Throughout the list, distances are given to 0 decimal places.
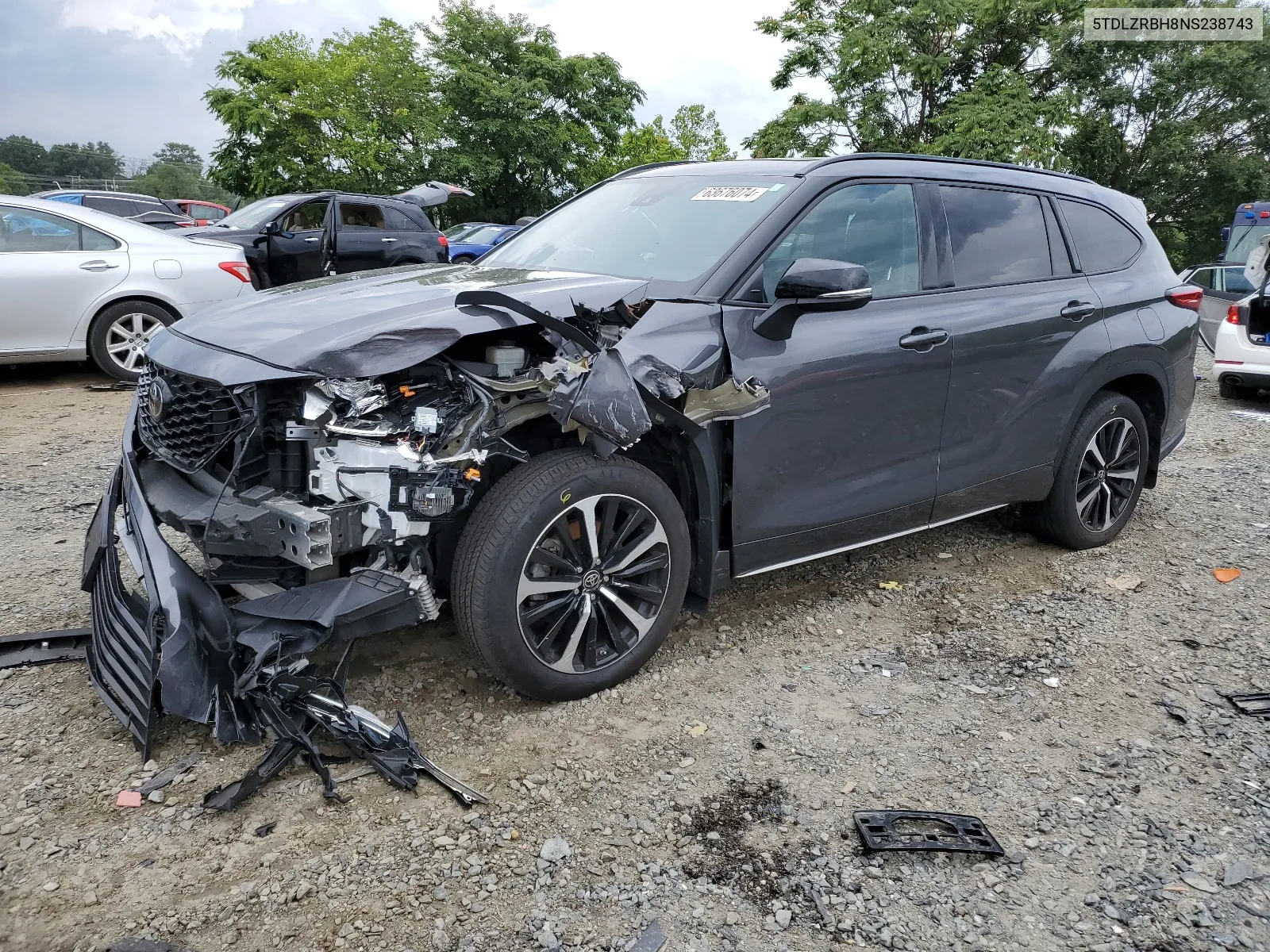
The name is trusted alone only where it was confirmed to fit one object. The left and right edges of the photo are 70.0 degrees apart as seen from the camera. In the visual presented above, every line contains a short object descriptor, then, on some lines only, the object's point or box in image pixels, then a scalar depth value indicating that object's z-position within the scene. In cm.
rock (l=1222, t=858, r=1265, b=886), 238
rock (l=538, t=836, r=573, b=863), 241
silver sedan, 741
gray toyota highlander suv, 261
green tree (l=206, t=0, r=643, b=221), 2959
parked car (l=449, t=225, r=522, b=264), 1719
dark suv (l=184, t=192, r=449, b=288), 1023
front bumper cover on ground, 254
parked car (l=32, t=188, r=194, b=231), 1617
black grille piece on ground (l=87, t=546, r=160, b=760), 264
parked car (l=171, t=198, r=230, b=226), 2569
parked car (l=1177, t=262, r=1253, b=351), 929
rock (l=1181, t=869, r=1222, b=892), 235
